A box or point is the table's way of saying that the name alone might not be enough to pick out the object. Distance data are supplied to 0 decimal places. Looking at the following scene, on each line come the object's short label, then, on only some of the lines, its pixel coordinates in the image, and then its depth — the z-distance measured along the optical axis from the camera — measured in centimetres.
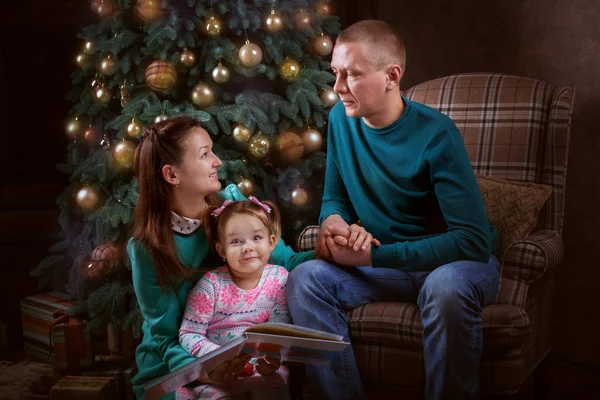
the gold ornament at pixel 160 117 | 242
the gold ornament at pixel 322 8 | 284
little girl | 177
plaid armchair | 189
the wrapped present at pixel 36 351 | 308
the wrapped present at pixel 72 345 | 272
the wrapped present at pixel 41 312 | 302
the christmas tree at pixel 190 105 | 251
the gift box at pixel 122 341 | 285
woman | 187
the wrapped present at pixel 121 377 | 255
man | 181
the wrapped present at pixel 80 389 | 238
